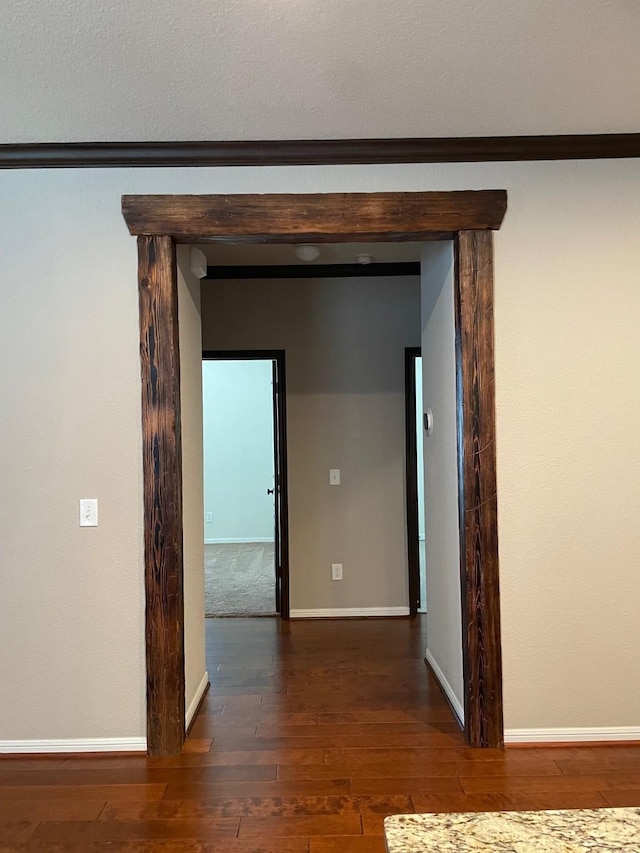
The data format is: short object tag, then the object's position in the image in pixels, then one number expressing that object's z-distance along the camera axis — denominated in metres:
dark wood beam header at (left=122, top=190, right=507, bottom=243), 2.47
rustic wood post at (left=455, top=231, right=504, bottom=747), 2.46
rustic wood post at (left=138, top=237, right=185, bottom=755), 2.46
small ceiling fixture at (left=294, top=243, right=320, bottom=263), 3.73
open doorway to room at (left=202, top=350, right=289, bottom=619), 7.41
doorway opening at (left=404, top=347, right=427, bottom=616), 4.33
